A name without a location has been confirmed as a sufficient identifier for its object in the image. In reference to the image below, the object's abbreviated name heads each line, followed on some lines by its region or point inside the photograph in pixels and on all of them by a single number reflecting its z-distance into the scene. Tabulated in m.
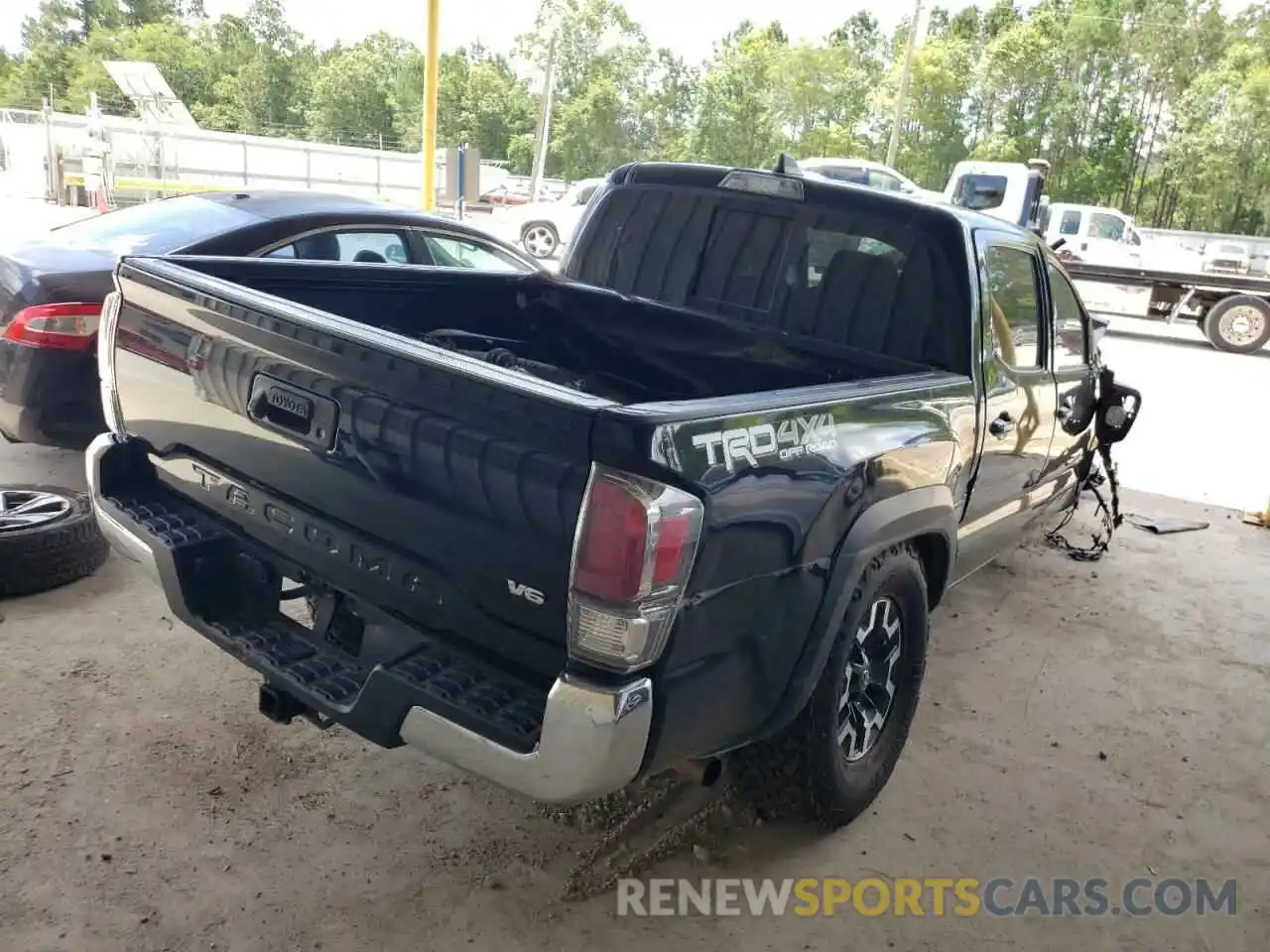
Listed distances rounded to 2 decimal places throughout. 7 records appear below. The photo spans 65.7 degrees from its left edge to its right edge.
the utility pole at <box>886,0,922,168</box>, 31.68
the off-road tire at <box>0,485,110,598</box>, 4.01
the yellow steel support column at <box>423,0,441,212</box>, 12.40
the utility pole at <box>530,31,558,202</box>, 33.32
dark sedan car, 4.60
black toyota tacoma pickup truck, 1.98
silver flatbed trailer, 16.25
